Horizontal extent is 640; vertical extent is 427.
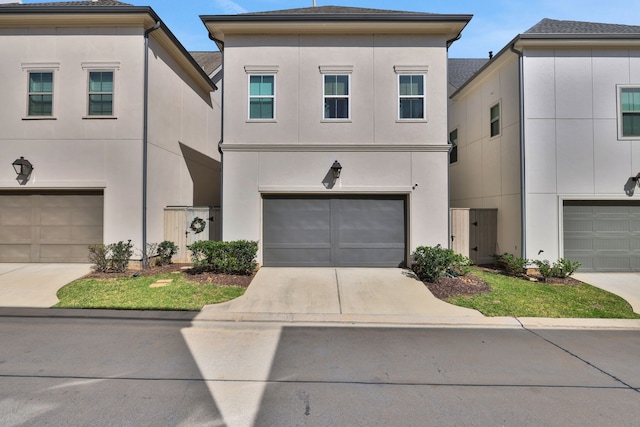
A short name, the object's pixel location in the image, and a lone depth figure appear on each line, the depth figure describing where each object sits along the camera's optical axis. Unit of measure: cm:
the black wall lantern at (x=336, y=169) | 885
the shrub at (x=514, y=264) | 873
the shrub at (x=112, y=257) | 848
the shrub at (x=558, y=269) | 810
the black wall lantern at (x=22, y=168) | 878
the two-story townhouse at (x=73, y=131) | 905
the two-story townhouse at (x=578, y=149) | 902
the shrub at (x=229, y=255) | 805
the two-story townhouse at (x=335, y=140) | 910
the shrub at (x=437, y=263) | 777
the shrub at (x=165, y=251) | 970
